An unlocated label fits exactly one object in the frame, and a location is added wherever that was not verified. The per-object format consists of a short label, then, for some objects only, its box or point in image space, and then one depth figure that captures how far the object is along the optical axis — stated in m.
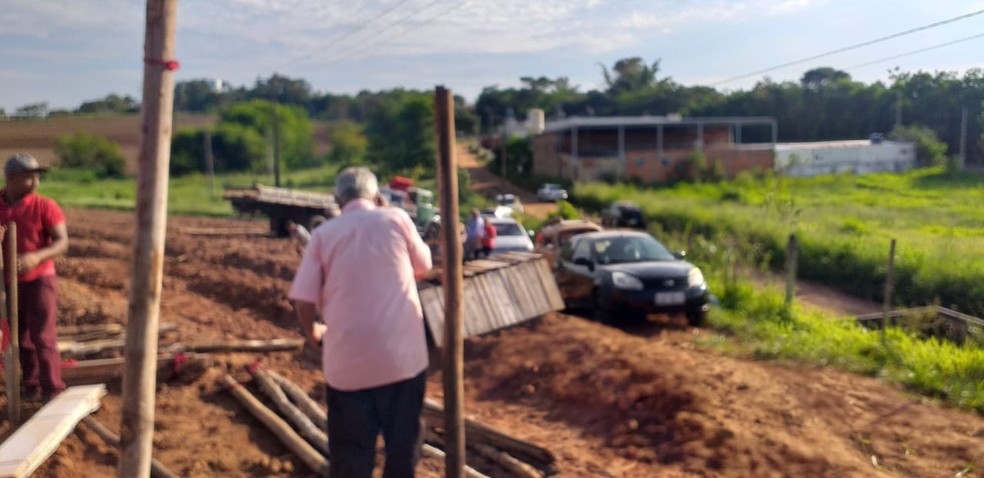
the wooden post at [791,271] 11.38
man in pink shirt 3.84
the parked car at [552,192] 47.78
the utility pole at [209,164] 42.59
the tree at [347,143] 58.50
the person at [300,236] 13.88
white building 43.94
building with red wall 50.44
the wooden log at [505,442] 5.82
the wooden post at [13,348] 4.90
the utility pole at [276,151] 39.22
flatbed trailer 27.47
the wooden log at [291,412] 5.42
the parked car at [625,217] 34.56
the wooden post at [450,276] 4.21
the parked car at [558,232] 17.64
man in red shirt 5.32
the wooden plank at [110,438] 4.83
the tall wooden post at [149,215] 3.07
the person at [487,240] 16.92
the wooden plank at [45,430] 3.85
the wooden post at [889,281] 10.12
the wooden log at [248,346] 6.86
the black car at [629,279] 11.41
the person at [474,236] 16.86
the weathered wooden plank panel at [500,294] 9.35
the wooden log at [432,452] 5.59
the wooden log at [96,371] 5.81
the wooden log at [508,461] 5.46
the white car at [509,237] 20.22
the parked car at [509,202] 39.69
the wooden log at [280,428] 5.12
